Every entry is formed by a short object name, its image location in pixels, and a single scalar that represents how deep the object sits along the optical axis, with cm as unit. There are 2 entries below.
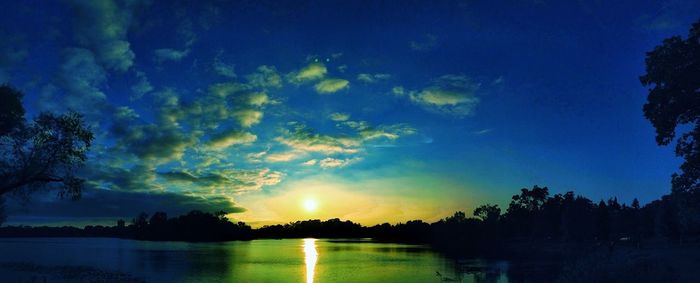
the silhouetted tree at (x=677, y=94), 3247
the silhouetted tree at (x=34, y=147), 3531
